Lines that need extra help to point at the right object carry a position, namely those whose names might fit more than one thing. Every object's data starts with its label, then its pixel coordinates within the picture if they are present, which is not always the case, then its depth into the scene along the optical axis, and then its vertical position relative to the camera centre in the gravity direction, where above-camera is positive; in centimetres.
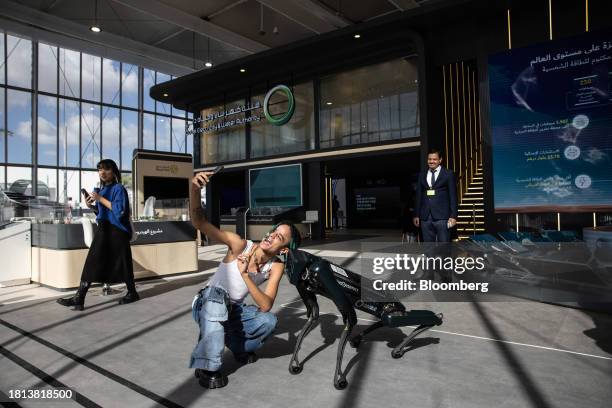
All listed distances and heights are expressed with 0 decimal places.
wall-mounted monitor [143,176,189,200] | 909 +61
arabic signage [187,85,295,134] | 1136 +311
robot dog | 203 -52
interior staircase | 782 -11
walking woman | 386 -25
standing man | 431 +6
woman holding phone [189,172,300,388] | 195 -38
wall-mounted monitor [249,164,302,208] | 1188 +76
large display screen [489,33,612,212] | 564 +122
